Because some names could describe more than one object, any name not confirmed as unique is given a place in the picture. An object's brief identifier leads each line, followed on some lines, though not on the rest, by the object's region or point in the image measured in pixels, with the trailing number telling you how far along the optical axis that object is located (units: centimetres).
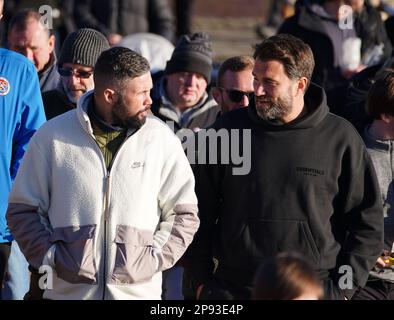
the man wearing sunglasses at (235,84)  1457
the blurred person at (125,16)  2433
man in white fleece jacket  1107
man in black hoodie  1152
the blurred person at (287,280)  871
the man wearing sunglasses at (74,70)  1443
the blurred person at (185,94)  1535
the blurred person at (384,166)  1295
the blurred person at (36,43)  1559
